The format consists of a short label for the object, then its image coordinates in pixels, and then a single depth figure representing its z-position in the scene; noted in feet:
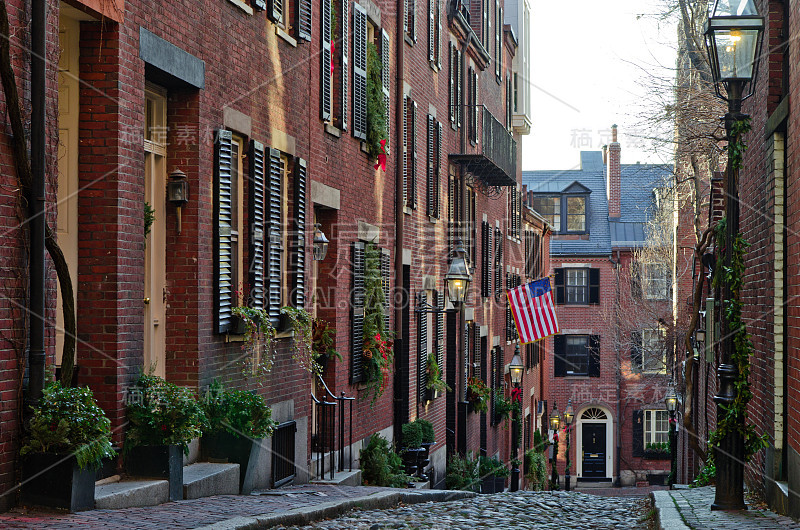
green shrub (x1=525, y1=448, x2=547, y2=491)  112.16
